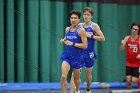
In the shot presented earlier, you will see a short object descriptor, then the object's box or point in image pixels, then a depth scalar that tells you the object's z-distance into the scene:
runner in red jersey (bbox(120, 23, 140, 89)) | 18.27
